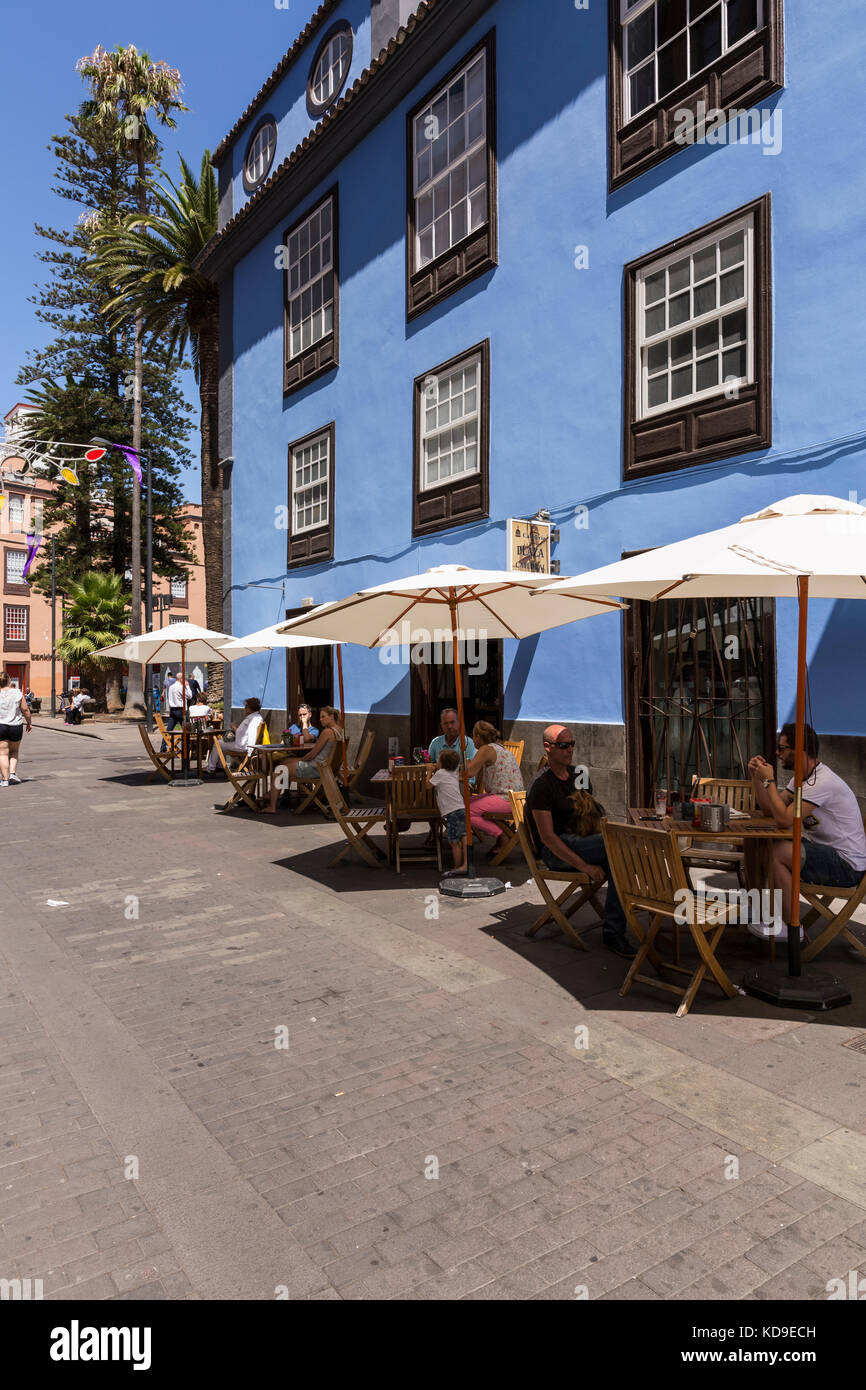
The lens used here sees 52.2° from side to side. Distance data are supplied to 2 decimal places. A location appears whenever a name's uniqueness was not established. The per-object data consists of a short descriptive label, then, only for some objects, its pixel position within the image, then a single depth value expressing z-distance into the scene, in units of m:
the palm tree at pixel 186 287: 20.71
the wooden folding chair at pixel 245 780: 11.86
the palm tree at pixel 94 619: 32.25
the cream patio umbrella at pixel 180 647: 14.70
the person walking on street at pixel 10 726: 15.09
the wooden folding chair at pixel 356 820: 8.05
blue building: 7.82
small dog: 5.96
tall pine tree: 32.53
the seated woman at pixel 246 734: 12.44
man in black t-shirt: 5.60
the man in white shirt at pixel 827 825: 5.34
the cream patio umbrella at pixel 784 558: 4.29
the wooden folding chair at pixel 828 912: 5.02
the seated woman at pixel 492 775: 7.97
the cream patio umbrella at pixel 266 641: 13.55
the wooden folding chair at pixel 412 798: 8.16
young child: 7.75
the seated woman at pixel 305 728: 13.06
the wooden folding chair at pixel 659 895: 4.55
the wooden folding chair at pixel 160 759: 14.57
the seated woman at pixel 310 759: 10.91
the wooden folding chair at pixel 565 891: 5.70
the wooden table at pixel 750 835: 4.90
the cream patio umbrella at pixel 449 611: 7.22
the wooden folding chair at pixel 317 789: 11.53
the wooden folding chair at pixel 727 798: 5.34
